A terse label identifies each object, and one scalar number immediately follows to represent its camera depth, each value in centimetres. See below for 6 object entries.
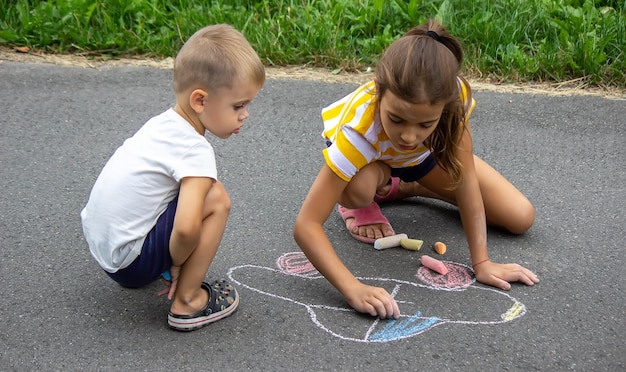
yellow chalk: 314
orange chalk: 313
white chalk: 315
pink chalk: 298
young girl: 255
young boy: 240
